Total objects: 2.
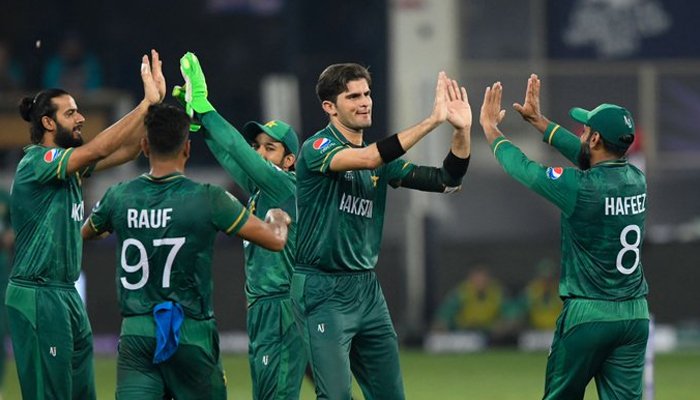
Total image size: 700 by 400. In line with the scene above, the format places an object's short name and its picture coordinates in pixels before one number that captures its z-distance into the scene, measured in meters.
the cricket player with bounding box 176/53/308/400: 21.11
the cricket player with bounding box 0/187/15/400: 29.89
